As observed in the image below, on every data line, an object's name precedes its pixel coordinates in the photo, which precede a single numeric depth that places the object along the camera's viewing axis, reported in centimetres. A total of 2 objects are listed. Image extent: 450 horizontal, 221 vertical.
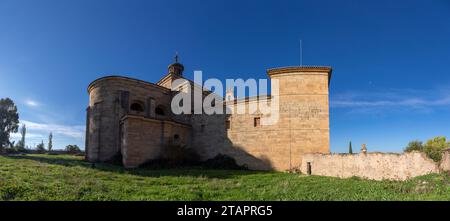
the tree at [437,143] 3086
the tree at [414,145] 3418
